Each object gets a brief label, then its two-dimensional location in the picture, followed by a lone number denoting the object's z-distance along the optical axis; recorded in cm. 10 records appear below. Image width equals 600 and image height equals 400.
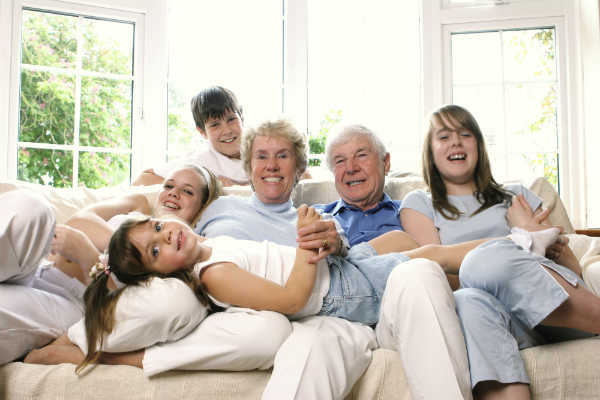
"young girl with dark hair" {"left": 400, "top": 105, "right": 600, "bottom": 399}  107
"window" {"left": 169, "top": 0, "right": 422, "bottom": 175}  365
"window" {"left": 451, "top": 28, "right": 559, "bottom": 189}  368
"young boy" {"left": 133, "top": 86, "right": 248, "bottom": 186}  228
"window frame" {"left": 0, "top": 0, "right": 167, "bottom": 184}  346
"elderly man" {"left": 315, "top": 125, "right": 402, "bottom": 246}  180
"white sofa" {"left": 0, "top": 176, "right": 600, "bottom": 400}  110
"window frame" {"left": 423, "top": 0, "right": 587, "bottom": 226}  357
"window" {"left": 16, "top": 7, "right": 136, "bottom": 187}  332
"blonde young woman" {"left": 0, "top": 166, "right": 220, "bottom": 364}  113
